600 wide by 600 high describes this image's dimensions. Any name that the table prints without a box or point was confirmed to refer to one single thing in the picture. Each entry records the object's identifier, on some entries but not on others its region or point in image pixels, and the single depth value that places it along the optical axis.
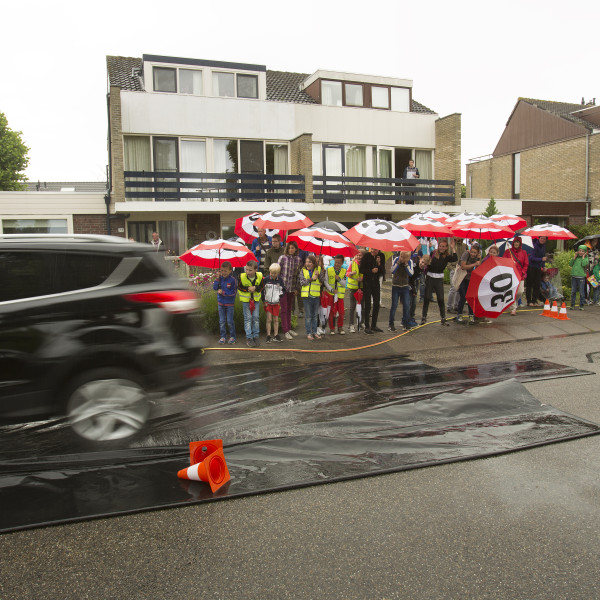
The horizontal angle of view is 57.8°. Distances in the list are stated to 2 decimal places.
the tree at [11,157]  40.59
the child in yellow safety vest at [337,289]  10.92
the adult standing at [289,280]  10.73
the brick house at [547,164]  30.06
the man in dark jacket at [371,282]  11.38
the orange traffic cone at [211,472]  4.09
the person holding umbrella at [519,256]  13.72
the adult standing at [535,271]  14.58
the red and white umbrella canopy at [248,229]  13.48
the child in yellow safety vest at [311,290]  10.61
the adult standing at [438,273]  11.90
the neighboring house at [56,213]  19.28
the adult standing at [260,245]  12.45
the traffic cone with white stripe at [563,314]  12.87
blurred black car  4.37
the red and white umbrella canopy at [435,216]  13.24
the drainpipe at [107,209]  19.73
